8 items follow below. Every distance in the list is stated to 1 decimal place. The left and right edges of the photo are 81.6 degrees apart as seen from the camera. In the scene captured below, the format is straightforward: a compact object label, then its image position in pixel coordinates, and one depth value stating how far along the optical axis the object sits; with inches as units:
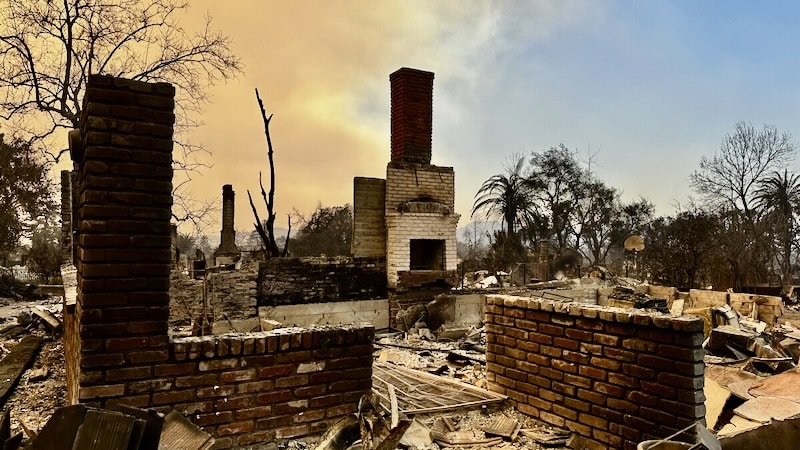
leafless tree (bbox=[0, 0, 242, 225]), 449.1
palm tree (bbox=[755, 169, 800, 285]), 718.5
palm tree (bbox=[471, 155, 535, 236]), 915.6
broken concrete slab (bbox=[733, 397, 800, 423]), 142.6
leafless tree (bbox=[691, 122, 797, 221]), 802.8
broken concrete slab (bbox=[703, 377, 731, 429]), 154.5
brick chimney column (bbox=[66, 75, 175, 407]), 94.5
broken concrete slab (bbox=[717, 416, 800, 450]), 85.1
